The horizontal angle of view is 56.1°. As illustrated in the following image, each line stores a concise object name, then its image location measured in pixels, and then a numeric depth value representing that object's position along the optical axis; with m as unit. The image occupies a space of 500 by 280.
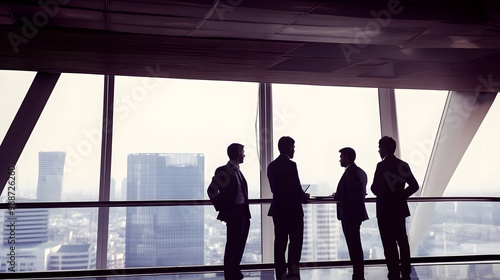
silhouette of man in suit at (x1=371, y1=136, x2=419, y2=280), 4.42
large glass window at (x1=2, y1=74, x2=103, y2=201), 7.16
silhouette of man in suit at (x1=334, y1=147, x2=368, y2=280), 4.64
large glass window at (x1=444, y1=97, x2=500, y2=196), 8.73
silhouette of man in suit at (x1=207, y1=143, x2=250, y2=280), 4.65
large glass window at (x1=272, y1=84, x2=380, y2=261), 8.08
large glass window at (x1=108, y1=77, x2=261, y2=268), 7.35
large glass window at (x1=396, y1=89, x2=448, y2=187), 8.68
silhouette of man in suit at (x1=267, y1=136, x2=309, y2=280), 4.57
